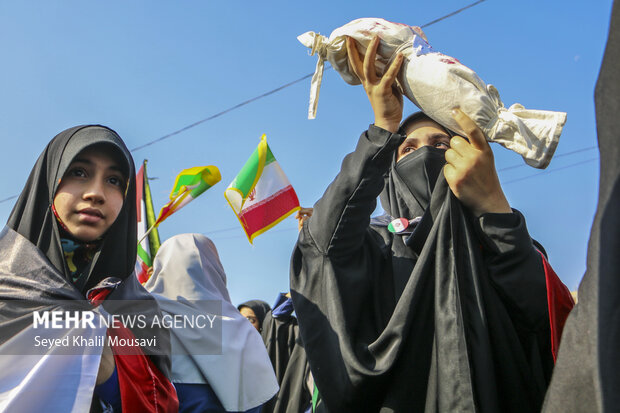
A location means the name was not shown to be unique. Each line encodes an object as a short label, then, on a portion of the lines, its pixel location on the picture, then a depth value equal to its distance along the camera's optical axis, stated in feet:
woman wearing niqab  5.94
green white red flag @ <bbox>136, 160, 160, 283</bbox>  17.44
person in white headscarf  10.32
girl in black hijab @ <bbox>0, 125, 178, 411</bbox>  7.30
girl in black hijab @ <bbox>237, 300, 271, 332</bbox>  24.43
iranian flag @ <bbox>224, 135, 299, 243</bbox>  15.65
